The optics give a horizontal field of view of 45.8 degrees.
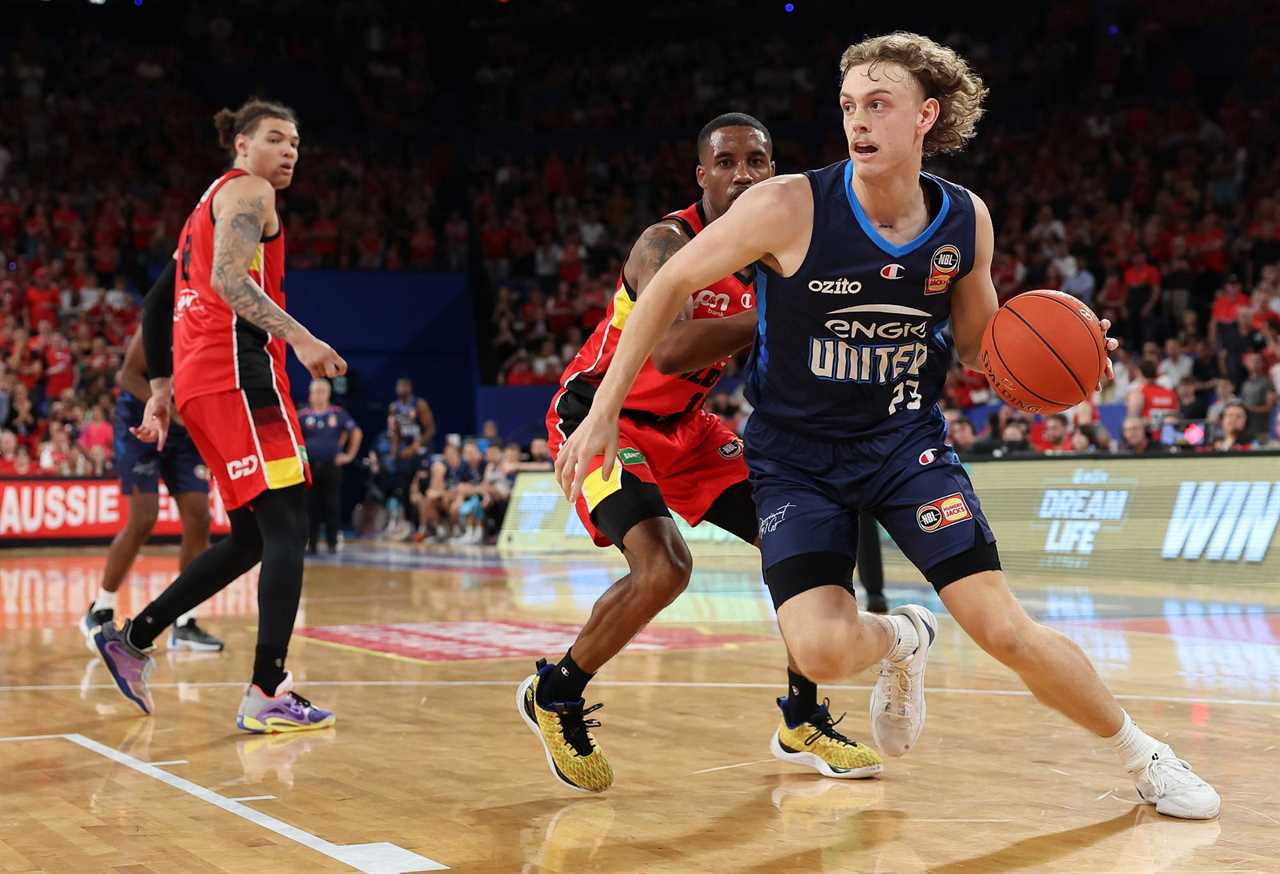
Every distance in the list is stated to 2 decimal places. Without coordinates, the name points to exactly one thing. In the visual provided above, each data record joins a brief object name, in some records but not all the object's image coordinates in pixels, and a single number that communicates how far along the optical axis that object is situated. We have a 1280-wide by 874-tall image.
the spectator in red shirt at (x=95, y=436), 18.94
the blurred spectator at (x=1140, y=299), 17.80
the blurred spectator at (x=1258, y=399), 13.52
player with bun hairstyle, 5.59
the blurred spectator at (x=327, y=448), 17.02
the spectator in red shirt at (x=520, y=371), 22.06
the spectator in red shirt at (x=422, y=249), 24.42
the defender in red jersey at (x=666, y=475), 4.45
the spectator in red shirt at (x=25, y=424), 19.41
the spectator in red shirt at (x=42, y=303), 21.14
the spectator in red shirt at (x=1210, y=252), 18.69
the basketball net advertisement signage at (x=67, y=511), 18.14
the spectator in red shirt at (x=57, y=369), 20.34
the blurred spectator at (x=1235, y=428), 11.74
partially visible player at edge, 7.77
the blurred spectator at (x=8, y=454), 18.56
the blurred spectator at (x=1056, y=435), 13.57
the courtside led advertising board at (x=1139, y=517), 10.85
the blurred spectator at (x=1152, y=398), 14.18
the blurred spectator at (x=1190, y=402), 13.91
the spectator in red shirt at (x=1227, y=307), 16.38
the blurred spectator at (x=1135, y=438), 12.60
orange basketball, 4.01
